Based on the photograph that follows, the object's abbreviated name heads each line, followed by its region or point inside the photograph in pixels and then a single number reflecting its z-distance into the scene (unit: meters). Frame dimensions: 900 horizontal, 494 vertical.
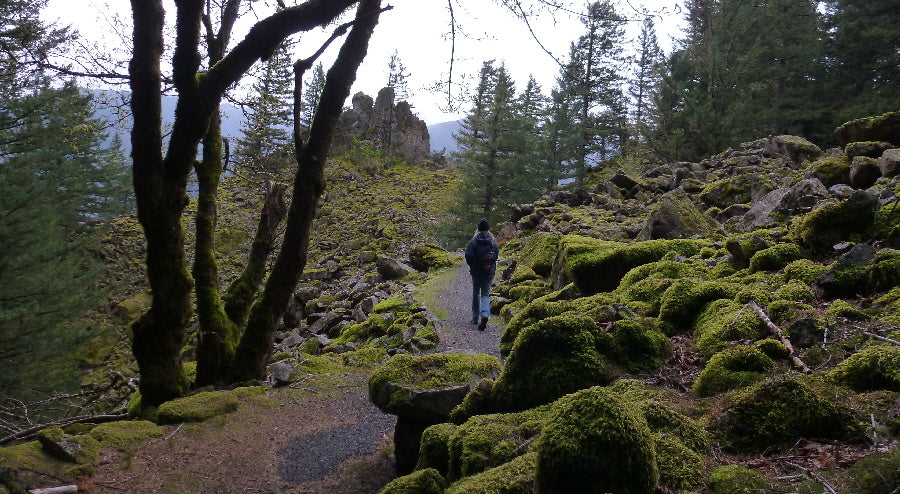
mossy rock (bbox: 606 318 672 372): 3.67
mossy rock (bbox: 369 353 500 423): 4.41
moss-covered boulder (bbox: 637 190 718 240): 9.02
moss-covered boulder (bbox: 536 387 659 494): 1.96
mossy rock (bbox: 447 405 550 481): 2.86
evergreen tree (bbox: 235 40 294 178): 7.70
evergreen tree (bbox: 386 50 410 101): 45.37
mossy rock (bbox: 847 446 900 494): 1.68
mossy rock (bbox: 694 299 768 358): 3.51
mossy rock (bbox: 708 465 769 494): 1.97
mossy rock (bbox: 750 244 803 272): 4.84
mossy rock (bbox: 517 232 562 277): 12.22
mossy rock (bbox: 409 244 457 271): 17.61
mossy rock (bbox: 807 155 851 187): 7.63
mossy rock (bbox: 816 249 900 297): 3.51
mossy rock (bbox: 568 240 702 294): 7.22
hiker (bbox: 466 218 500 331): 9.66
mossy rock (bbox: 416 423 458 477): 3.56
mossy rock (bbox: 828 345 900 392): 2.43
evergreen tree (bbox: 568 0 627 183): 31.37
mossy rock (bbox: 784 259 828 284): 4.13
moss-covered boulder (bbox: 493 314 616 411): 3.47
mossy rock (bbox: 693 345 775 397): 2.90
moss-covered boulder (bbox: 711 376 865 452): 2.26
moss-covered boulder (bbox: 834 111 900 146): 8.66
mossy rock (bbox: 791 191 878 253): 4.57
